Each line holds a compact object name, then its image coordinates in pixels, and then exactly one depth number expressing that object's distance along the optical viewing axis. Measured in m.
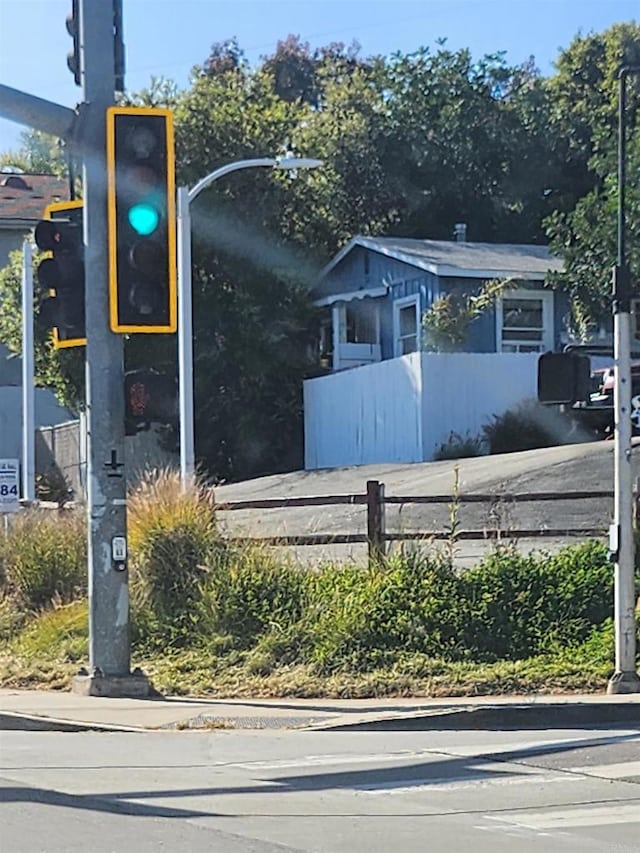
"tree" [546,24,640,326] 34.12
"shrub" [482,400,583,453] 32.78
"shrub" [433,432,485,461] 32.78
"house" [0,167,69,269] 47.10
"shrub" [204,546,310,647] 16.36
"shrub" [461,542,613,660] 15.77
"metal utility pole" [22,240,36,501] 28.91
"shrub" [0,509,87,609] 18.61
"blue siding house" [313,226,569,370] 37.50
